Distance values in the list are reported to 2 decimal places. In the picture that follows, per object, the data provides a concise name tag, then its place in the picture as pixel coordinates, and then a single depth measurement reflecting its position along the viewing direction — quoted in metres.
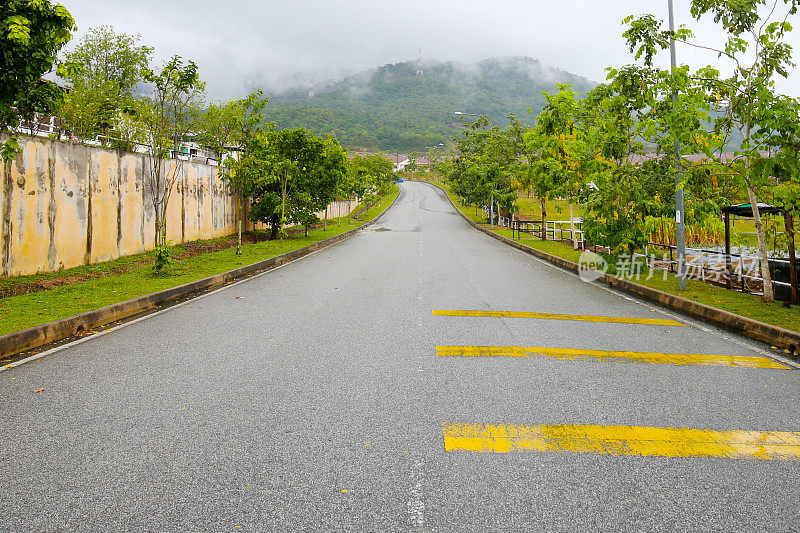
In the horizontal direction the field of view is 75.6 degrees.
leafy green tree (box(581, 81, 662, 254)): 12.19
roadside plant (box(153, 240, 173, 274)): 11.98
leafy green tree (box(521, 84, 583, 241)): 14.84
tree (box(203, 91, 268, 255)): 16.38
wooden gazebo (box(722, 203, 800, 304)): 9.02
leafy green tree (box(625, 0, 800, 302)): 8.79
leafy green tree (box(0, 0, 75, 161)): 7.04
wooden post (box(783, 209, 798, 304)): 8.98
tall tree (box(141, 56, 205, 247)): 13.12
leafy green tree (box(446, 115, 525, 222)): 29.86
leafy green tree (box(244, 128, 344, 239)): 23.45
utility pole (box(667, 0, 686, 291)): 10.77
